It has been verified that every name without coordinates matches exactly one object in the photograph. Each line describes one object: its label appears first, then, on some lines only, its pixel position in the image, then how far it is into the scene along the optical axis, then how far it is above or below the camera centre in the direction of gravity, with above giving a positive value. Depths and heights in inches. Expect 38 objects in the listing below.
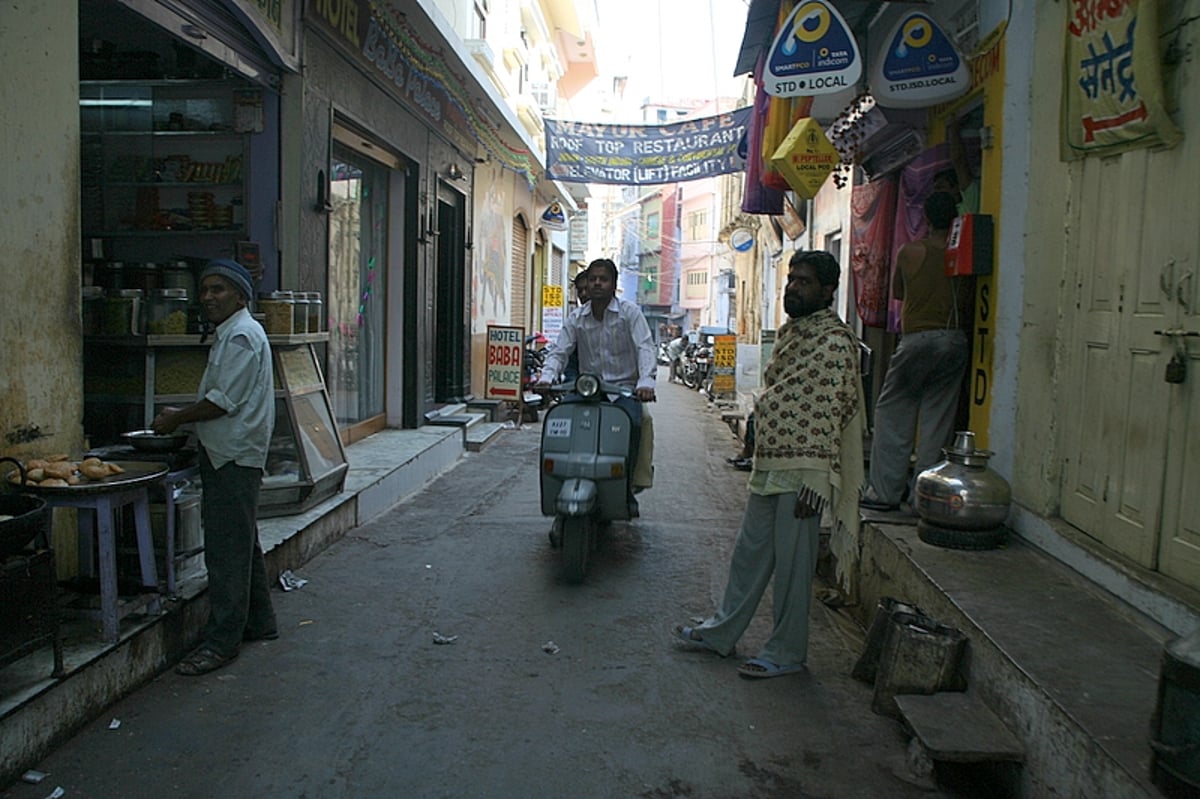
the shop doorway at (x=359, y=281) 327.6 +12.0
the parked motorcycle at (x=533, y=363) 563.8 -30.2
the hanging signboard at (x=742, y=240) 866.8 +76.2
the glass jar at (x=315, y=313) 258.2 -0.2
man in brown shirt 228.1 -10.2
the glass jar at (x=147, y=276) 227.5 +7.6
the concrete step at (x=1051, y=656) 109.0 -45.4
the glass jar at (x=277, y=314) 236.5 -0.8
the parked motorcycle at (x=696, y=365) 932.0 -44.5
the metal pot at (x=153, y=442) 164.2 -23.2
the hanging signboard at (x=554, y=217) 867.4 +93.3
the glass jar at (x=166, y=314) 217.2 -1.3
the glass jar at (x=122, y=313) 207.8 -1.3
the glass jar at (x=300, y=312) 243.3 -0.1
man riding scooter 243.4 -5.8
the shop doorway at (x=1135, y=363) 146.3 -5.2
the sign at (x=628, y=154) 547.5 +97.0
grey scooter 217.6 -33.2
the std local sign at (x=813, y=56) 256.2 +73.3
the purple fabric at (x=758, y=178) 354.9 +58.3
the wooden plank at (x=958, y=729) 124.6 -55.5
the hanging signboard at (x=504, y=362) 496.7 -23.6
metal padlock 145.2 -5.4
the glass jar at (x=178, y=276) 229.0 +7.9
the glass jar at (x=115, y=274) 225.8 +7.9
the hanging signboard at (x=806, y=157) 295.4 +52.6
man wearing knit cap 159.2 -22.1
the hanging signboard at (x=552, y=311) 756.0 +6.0
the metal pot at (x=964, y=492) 187.0 -32.6
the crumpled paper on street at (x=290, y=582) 209.3 -60.3
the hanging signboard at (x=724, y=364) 741.8 -32.8
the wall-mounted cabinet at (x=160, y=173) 264.5 +38.1
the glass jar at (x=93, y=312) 208.2 -1.2
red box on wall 219.0 +19.4
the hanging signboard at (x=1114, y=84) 151.6 +42.9
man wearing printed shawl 161.9 -23.3
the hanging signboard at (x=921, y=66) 238.5 +66.8
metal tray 137.6 -26.6
